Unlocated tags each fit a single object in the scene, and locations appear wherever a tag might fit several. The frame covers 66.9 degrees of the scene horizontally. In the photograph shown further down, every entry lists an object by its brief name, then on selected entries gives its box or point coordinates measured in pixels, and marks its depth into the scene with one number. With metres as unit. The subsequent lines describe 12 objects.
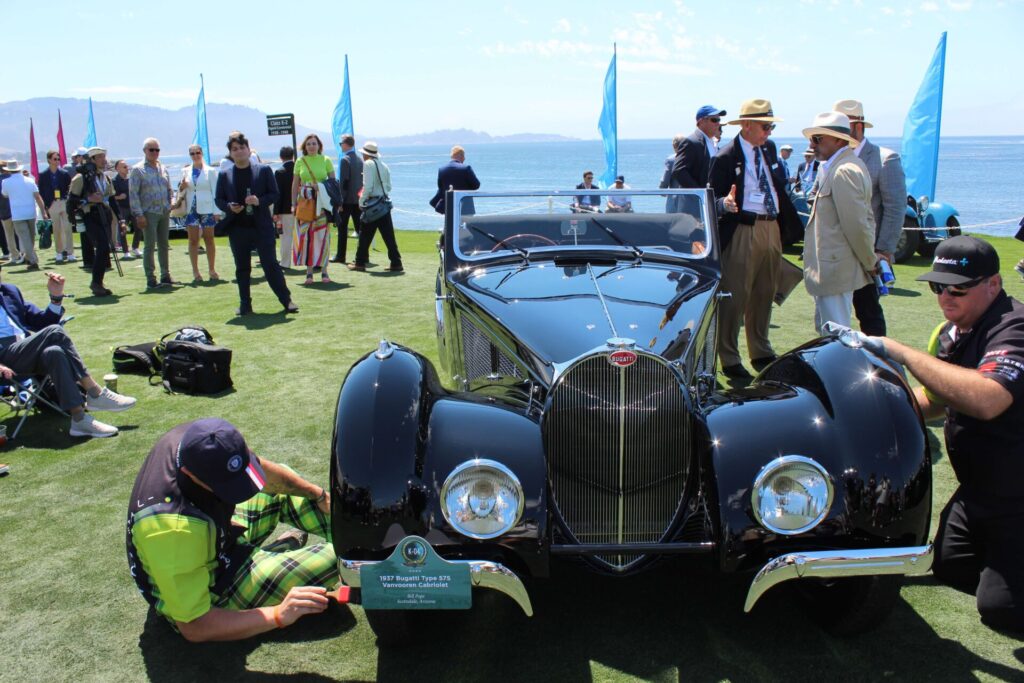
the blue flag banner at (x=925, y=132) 14.97
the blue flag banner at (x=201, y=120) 21.28
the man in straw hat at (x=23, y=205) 12.43
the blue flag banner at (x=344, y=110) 18.08
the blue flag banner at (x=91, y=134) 25.61
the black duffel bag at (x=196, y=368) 6.11
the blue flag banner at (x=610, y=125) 18.23
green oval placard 2.58
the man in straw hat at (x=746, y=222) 6.09
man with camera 9.88
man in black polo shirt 2.93
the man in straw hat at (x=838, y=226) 5.16
